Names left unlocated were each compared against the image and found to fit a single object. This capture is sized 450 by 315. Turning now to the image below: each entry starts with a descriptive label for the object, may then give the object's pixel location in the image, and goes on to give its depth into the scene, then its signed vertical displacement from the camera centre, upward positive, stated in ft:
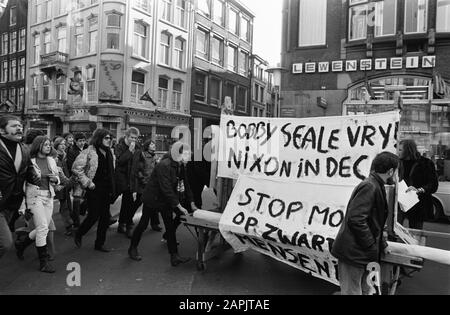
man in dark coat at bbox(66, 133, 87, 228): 21.52 -0.11
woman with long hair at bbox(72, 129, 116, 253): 16.15 -1.23
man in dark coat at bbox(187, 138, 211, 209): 19.20 -1.04
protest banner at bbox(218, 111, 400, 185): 11.76 +0.37
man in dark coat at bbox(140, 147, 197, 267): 14.44 -1.58
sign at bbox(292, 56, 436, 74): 41.14 +10.90
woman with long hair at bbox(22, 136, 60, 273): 13.57 -1.75
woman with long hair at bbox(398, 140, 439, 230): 16.74 -0.81
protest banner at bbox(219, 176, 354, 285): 11.46 -2.17
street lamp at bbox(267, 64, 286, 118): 43.10 +9.24
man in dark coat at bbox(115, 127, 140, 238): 19.57 -1.45
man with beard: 11.18 -0.71
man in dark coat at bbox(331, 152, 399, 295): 8.73 -1.64
